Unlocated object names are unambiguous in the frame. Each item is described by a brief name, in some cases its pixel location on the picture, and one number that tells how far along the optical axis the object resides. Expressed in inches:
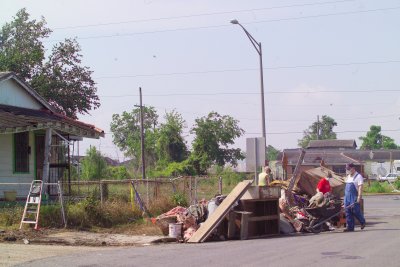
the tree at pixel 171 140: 2438.5
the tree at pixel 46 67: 1437.0
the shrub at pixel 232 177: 1802.0
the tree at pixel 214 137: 2426.2
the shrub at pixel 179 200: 845.1
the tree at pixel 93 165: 1771.7
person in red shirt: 721.6
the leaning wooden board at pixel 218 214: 572.7
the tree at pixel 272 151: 5441.9
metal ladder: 631.8
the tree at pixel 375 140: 4498.0
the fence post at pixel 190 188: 881.5
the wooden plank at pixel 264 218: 617.7
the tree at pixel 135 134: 2629.2
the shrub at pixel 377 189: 1872.0
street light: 968.9
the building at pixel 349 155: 2728.8
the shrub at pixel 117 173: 2000.7
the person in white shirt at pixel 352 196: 638.5
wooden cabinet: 601.0
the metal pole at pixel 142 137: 1914.4
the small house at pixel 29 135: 759.7
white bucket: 597.9
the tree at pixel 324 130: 4709.6
